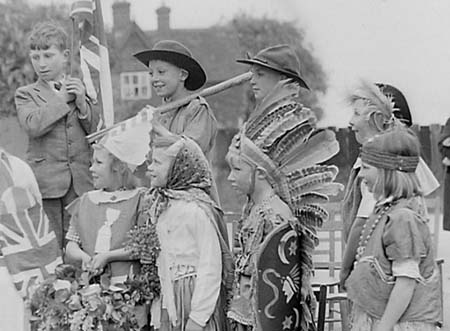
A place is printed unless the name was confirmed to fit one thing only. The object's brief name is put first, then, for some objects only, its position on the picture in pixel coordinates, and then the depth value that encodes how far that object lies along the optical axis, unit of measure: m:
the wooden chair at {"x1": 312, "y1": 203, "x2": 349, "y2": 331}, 4.27
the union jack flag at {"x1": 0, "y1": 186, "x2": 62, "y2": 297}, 3.69
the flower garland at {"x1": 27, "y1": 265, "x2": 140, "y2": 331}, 3.35
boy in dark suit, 4.30
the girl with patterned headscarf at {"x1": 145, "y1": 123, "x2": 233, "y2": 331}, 3.35
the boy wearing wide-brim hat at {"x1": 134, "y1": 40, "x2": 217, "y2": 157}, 3.99
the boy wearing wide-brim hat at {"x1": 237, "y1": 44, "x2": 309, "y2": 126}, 3.55
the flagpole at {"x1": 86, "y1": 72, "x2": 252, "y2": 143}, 3.66
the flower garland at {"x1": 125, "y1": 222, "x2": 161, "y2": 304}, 3.51
